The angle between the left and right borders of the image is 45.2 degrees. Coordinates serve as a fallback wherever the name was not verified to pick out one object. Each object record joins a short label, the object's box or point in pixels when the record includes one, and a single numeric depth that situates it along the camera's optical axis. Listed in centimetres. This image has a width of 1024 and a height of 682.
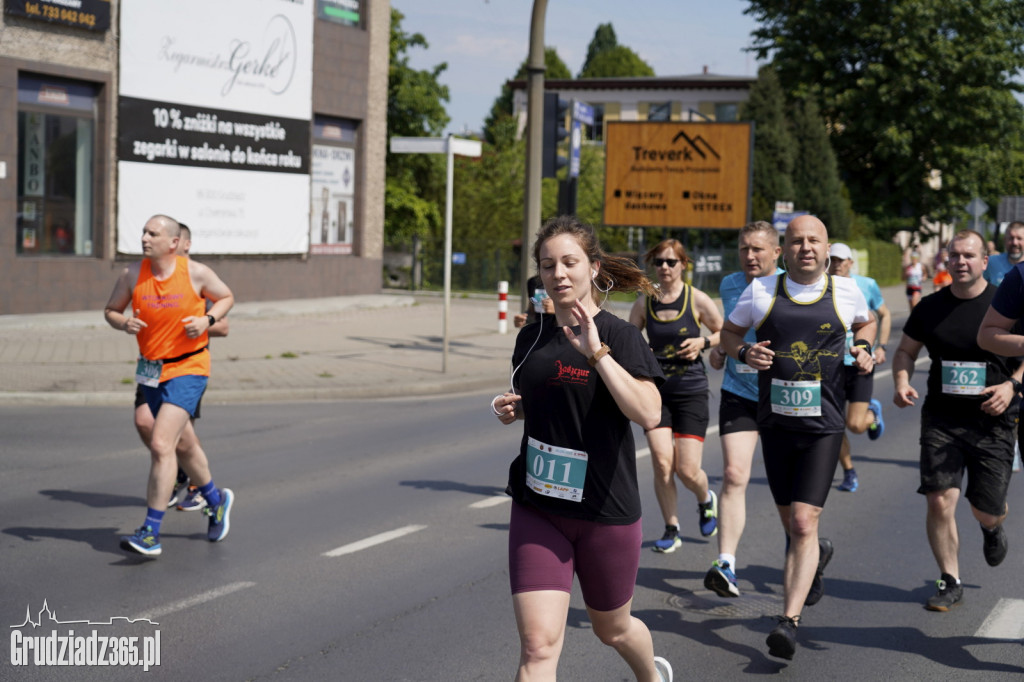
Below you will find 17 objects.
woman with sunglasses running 718
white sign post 1511
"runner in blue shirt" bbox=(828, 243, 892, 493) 849
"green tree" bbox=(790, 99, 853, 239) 4734
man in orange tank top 681
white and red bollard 2248
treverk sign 2711
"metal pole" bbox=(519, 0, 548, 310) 1678
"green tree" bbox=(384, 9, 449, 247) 3988
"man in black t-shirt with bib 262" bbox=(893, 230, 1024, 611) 595
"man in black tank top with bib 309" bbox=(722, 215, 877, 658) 540
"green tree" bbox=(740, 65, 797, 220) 4612
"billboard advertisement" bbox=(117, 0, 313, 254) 2277
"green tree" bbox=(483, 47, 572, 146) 8562
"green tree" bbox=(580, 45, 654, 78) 9912
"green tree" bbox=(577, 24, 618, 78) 10950
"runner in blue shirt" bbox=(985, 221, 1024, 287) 830
